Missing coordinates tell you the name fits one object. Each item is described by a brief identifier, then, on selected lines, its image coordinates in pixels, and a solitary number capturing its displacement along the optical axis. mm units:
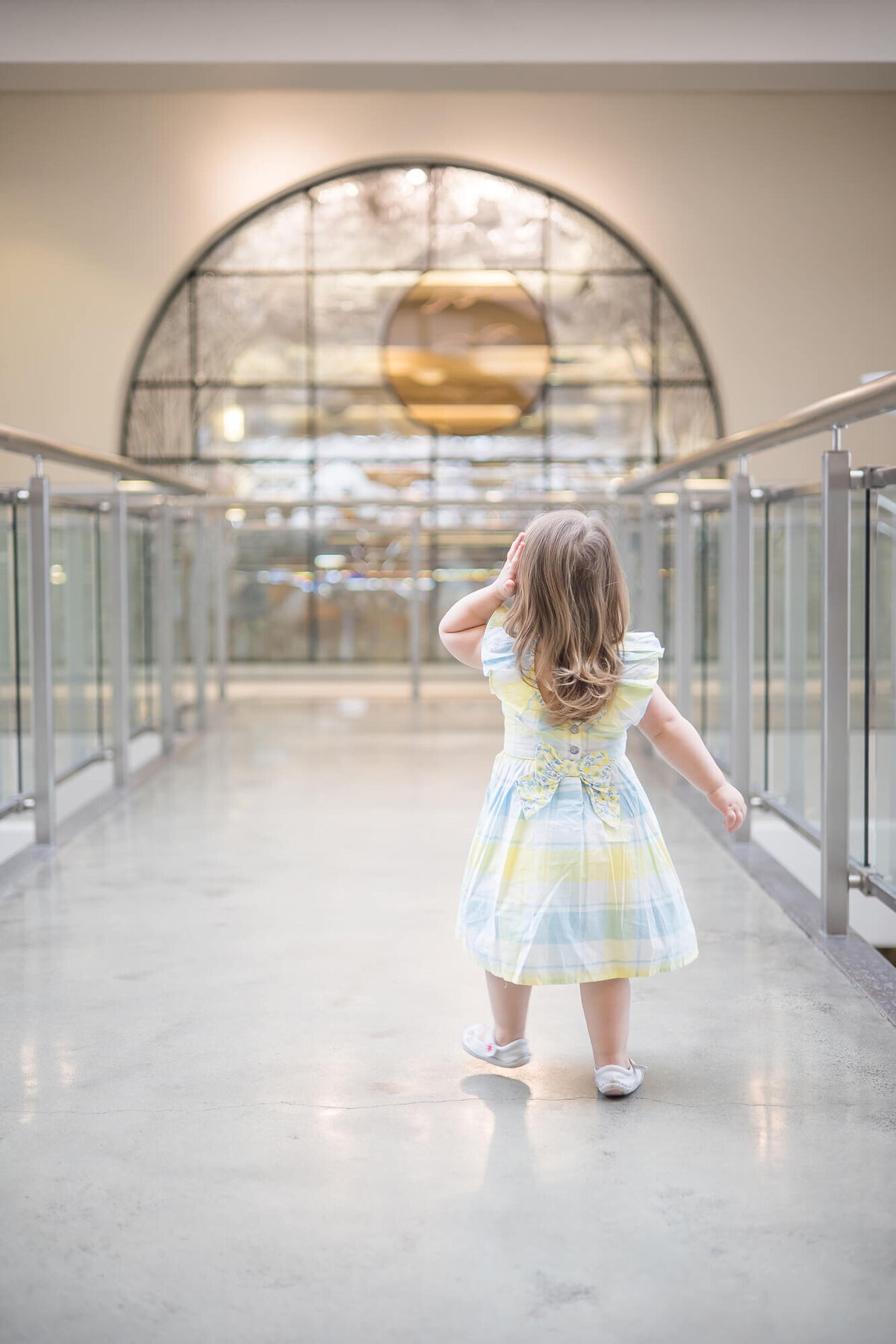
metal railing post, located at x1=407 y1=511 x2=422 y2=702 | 8055
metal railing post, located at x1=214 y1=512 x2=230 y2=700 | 7812
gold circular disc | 11797
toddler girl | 2018
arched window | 11617
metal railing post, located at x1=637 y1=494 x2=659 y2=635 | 5945
